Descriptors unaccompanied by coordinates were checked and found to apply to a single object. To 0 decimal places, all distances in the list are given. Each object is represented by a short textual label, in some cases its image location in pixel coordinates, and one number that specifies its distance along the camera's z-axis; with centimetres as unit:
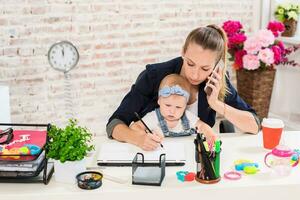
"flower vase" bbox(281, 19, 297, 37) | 371
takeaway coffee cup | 178
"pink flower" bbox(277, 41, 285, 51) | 348
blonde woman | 200
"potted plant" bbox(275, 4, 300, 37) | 367
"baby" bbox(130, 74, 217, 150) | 193
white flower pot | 147
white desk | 140
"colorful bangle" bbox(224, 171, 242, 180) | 149
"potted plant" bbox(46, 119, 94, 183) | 145
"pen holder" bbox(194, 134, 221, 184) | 144
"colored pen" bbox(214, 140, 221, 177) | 146
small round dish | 142
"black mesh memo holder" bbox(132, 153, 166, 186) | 144
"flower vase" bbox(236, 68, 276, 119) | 354
